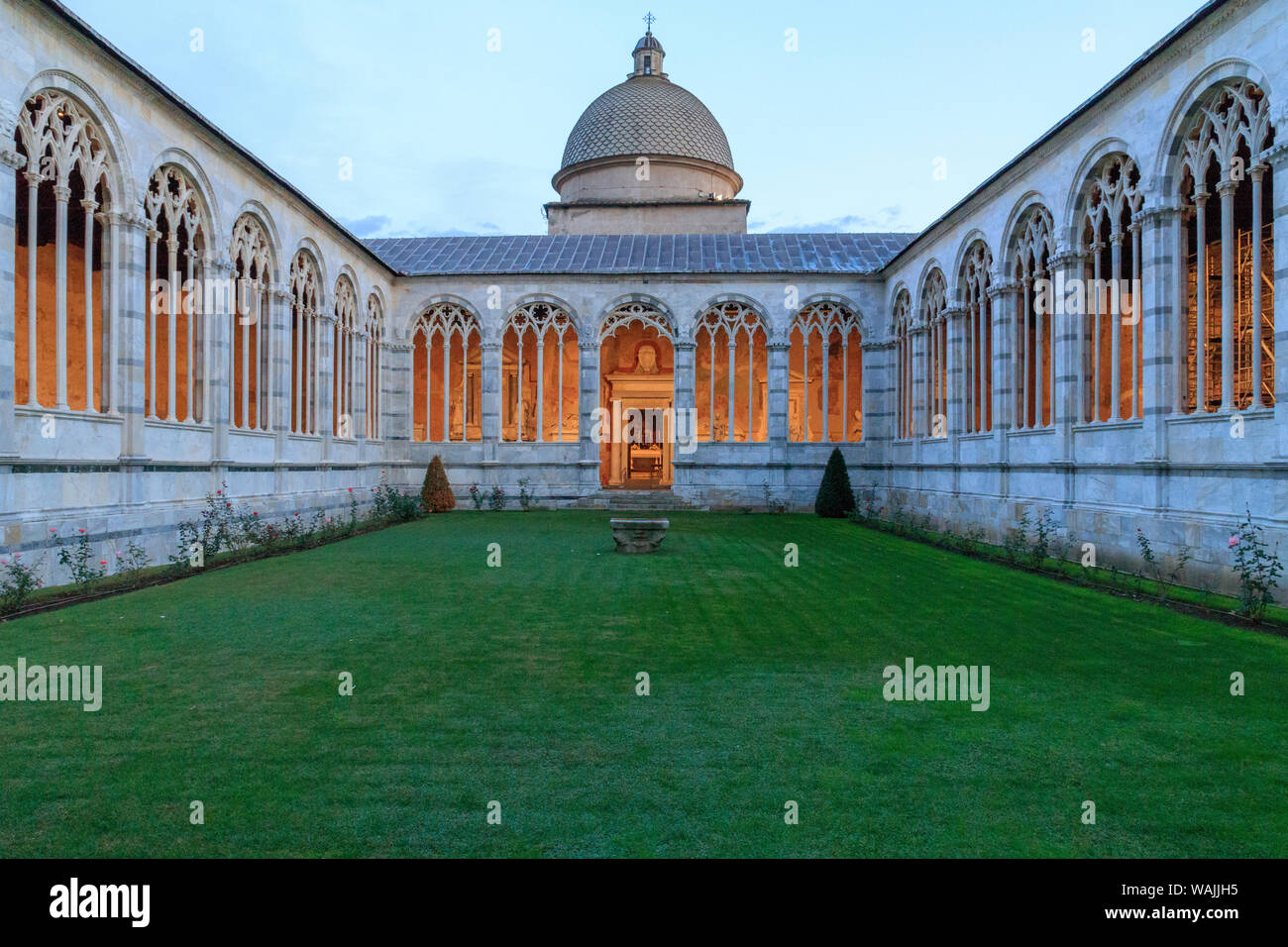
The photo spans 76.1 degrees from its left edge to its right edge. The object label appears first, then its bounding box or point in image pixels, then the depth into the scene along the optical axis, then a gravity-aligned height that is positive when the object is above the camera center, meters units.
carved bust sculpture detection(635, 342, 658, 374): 34.03 +4.71
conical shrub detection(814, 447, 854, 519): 26.47 -0.60
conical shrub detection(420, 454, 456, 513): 26.97 -0.55
